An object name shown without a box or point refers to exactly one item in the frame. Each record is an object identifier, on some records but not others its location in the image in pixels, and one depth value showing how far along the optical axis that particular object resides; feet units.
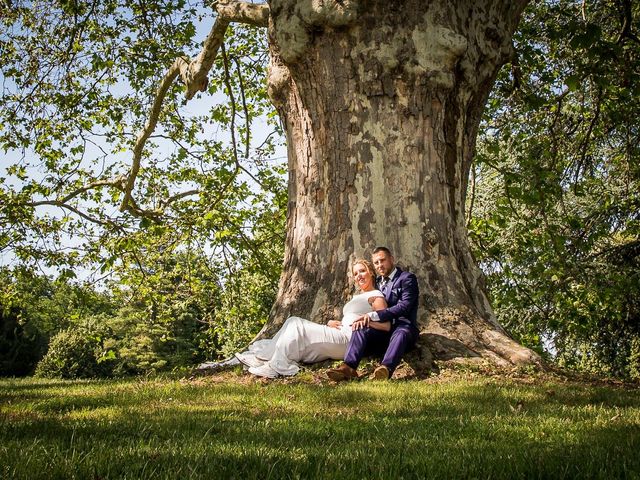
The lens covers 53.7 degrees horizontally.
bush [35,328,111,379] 116.67
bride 22.75
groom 21.48
